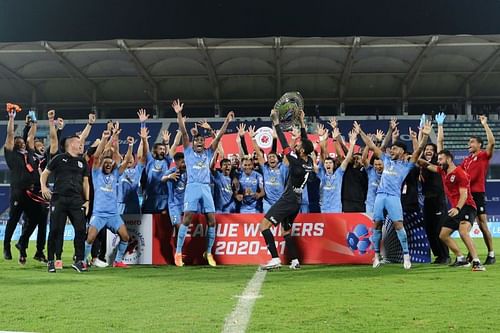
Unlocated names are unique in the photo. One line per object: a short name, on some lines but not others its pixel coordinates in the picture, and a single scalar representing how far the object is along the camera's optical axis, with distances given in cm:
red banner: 929
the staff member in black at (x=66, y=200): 773
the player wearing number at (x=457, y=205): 803
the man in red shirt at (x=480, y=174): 902
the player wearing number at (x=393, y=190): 852
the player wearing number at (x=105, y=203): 853
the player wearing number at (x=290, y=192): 807
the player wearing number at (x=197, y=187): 891
